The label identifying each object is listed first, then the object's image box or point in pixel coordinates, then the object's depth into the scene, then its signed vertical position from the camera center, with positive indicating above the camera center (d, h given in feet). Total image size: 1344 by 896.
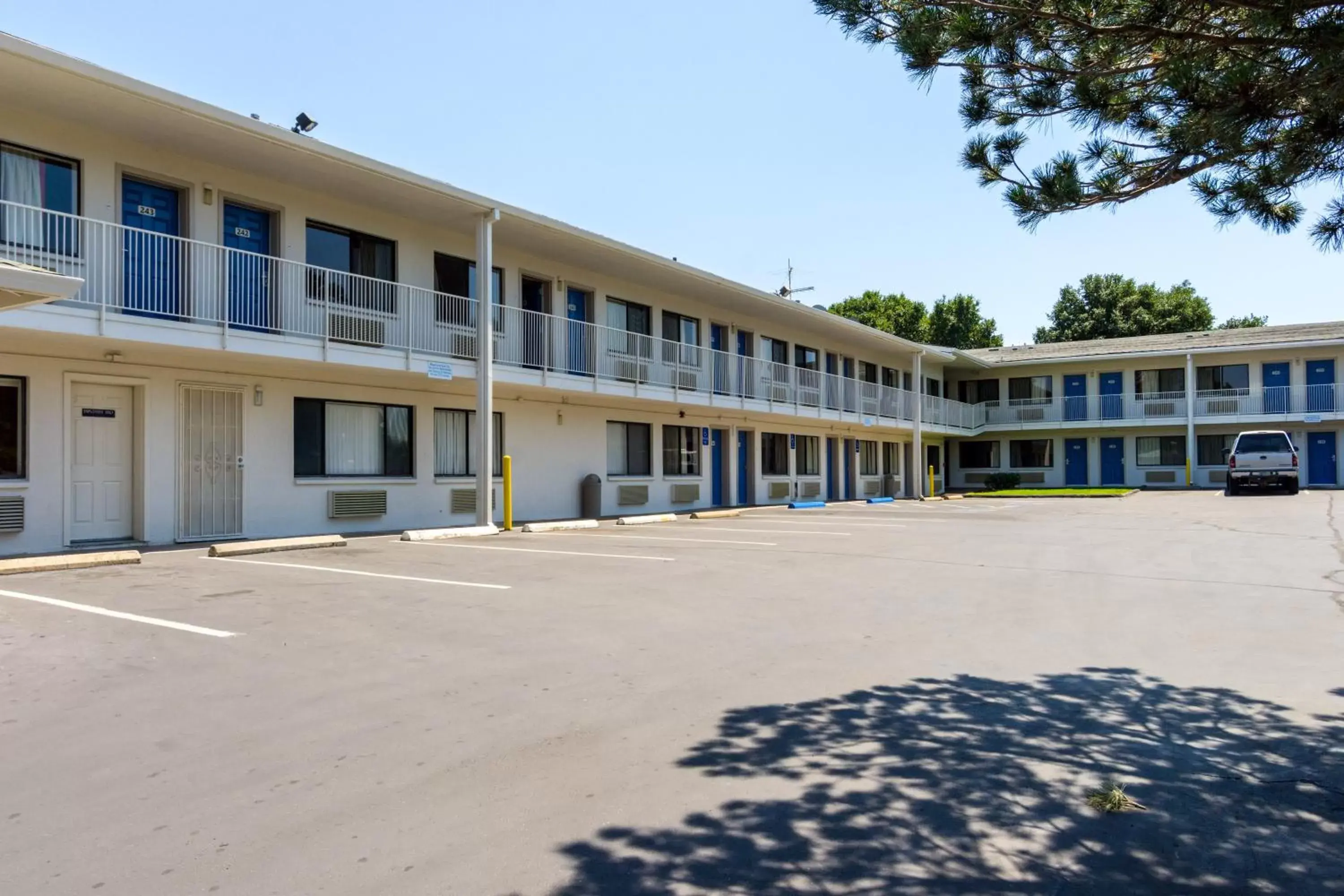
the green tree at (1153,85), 13.29 +6.18
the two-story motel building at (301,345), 38.50 +6.44
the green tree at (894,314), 199.00 +32.81
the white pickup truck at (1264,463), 95.76 -1.04
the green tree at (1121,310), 201.16 +34.41
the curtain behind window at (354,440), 51.98 +1.22
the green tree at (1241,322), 224.33 +34.53
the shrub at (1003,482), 136.67 -4.26
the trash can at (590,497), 67.41 -3.09
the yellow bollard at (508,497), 54.44 -2.45
